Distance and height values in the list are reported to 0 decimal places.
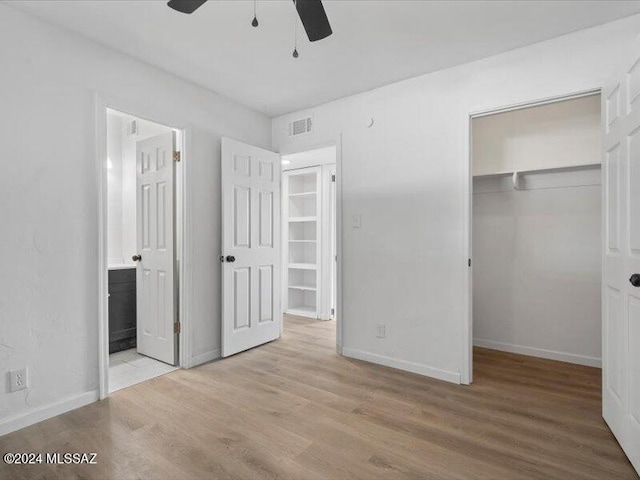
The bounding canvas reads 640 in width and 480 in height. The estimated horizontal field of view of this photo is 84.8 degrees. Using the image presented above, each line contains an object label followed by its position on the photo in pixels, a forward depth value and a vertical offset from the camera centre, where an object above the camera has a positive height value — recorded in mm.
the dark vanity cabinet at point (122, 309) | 3518 -723
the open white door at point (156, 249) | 3186 -96
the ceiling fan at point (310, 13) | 1436 +963
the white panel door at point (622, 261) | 1727 -118
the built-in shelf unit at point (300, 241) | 5489 -34
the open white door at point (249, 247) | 3355 -82
